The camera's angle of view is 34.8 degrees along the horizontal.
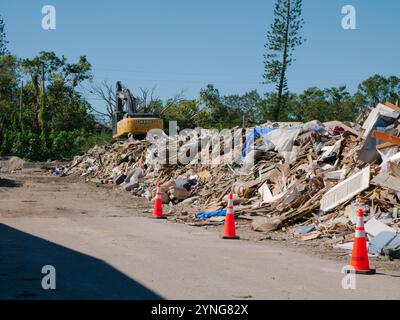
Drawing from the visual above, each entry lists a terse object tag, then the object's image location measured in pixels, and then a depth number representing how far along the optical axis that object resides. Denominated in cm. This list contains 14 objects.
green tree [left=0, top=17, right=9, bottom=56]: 7028
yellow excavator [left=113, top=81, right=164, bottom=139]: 3975
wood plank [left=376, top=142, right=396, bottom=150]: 1560
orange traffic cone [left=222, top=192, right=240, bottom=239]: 1357
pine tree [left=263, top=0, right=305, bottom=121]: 5200
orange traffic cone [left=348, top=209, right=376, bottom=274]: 941
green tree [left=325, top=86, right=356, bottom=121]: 7194
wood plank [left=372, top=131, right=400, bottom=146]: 1546
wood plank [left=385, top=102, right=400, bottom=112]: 1776
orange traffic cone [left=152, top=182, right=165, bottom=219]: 1743
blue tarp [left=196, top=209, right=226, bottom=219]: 1697
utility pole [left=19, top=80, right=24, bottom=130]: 6253
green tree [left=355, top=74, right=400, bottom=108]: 7675
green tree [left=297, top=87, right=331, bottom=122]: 7581
